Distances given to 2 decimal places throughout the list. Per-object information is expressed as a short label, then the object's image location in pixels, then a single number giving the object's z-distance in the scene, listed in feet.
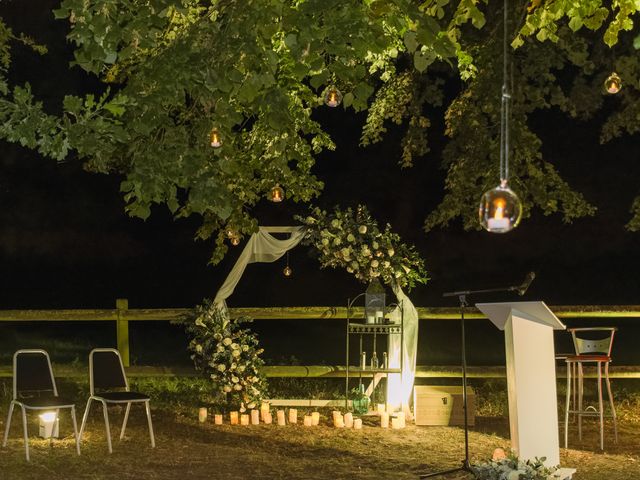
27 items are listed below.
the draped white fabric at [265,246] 30.22
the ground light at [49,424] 25.71
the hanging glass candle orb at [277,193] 28.25
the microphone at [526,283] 19.21
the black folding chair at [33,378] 24.31
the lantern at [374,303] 29.73
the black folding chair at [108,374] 25.54
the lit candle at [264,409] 29.22
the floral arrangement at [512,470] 18.15
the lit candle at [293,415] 29.01
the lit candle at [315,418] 28.63
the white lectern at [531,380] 19.67
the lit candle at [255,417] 29.01
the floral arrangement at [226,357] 29.37
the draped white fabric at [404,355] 30.07
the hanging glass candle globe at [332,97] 19.69
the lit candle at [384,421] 28.63
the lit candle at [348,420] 28.43
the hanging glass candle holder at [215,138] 18.75
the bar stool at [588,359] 25.32
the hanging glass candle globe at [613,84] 21.12
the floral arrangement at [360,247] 29.35
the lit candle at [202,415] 29.04
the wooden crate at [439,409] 28.78
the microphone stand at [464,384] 19.60
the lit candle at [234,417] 28.93
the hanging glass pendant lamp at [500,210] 11.70
